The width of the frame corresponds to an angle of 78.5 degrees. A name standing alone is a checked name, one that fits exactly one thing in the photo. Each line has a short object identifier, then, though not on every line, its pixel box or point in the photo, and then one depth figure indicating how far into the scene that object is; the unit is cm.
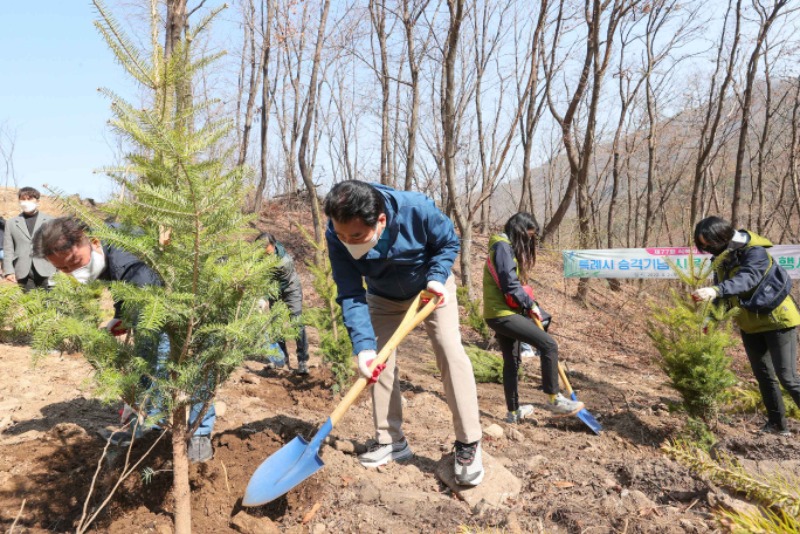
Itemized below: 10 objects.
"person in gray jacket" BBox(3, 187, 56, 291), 540
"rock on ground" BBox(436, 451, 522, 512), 269
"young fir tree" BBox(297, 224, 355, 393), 484
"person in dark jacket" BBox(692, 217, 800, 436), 366
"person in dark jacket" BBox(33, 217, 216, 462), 225
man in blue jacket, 263
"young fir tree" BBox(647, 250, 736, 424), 364
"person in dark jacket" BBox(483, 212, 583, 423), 387
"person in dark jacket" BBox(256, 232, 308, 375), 527
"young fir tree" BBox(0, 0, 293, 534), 193
